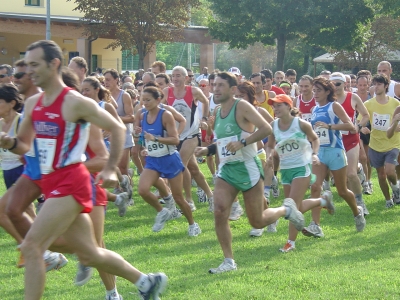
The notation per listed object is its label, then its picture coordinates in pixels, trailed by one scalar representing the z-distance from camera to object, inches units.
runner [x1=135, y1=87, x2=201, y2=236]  357.7
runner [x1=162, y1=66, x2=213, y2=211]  428.5
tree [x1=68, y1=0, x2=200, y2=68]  1407.5
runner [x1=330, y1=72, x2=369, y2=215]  397.4
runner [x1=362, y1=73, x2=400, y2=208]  443.5
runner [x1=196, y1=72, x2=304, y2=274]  283.3
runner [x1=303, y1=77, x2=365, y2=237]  357.4
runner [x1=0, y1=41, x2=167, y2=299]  195.9
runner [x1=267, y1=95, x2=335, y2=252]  319.9
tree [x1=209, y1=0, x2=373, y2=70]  1496.8
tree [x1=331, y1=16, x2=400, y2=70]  1669.5
